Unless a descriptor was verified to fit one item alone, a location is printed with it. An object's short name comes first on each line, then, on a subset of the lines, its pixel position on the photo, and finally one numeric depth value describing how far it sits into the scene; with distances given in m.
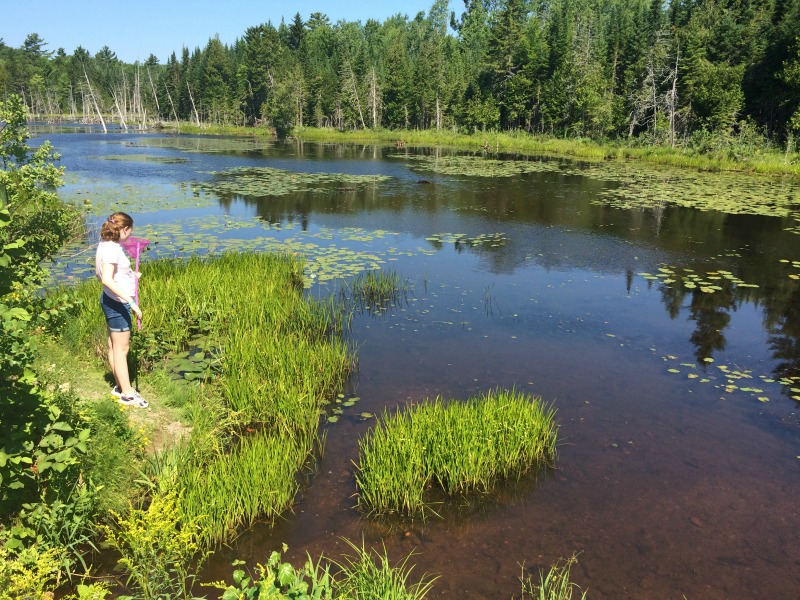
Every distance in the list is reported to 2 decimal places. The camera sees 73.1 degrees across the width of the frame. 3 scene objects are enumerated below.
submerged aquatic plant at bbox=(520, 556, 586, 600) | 4.21
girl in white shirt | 5.65
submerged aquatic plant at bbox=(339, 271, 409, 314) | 10.78
